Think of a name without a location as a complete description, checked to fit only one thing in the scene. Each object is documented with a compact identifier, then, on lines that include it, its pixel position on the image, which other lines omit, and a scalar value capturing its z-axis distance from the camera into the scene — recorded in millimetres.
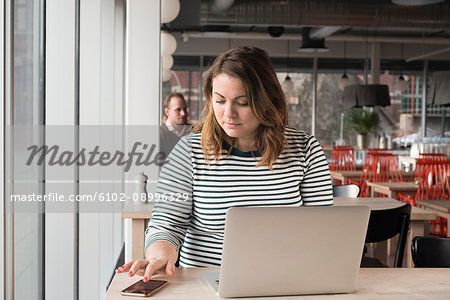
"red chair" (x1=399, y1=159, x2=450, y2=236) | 5789
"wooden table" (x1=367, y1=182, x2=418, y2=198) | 5609
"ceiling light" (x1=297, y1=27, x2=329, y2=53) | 10547
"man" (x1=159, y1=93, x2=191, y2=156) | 5293
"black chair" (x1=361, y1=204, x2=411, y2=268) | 3158
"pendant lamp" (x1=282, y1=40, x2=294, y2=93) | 11827
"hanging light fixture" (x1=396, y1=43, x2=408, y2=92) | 12320
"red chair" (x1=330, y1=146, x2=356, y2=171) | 9508
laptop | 1420
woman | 1903
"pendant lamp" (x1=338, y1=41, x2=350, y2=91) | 11961
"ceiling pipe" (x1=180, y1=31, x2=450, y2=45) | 12203
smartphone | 1515
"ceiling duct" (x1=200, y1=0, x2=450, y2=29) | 7566
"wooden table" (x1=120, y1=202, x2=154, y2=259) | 3400
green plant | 12328
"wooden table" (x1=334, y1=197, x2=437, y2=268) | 3639
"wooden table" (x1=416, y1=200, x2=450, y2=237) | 4207
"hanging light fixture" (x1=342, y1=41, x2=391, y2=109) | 8891
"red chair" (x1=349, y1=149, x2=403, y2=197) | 8070
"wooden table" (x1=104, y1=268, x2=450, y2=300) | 1536
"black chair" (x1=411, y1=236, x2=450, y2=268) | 2225
